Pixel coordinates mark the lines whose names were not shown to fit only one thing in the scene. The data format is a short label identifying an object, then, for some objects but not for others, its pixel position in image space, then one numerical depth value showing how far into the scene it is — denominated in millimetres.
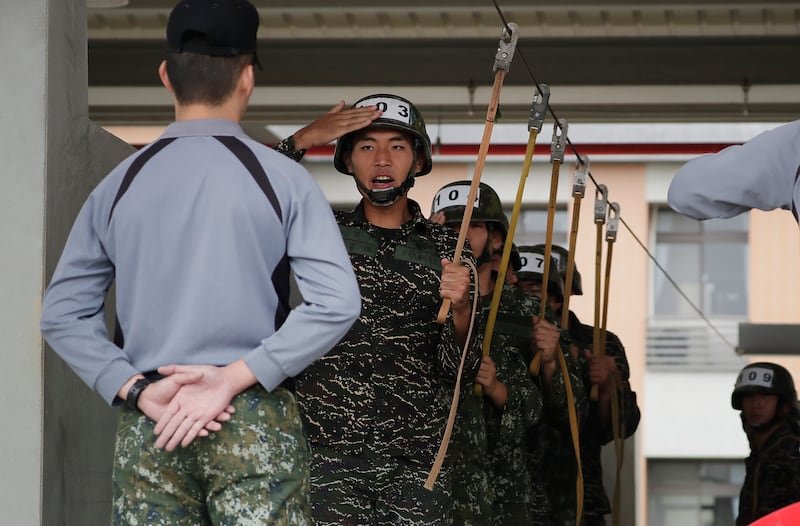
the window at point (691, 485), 43107
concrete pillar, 7753
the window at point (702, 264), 44907
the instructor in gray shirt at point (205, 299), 6016
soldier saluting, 8672
